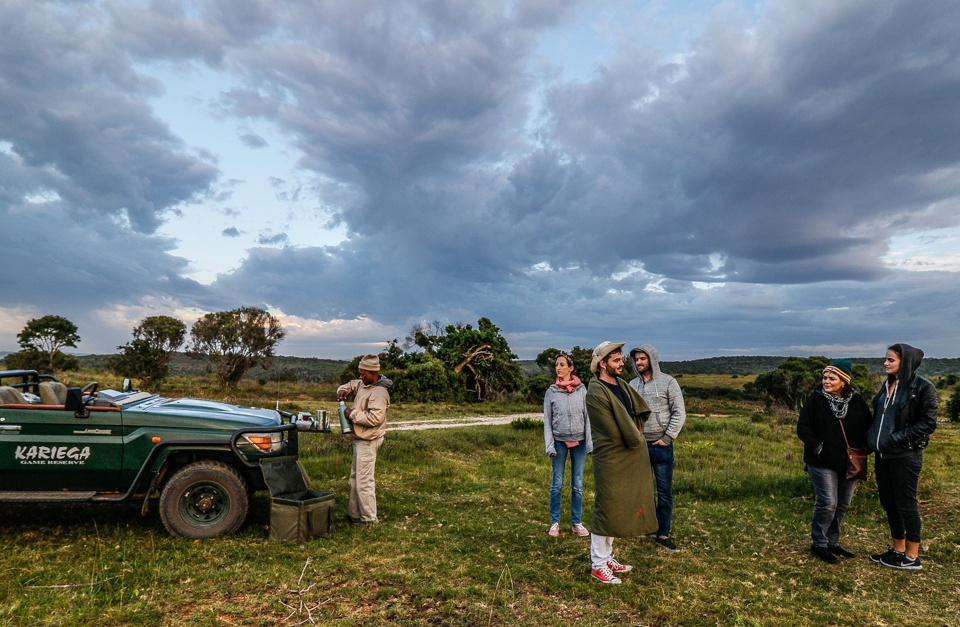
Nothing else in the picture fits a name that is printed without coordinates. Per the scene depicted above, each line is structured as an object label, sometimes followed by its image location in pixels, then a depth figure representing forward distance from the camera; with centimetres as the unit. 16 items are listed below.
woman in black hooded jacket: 529
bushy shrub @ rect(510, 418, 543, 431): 1848
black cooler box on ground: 576
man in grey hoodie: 586
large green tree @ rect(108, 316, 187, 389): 3603
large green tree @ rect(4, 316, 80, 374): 3806
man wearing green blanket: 480
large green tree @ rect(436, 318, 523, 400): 3729
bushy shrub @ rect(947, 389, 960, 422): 3247
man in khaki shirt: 656
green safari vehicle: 547
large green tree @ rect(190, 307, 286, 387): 3922
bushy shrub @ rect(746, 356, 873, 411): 3888
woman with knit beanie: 560
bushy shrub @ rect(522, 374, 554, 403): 3691
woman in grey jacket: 640
